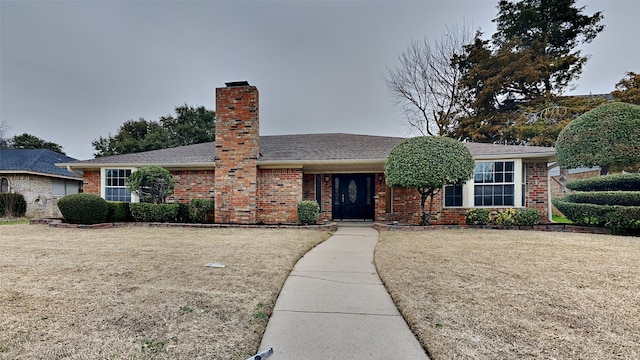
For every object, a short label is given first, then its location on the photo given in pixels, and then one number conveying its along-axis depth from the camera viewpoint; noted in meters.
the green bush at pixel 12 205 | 13.17
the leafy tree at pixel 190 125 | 26.56
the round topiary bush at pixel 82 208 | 9.23
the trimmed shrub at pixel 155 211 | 10.05
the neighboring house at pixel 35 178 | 14.39
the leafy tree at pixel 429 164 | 8.86
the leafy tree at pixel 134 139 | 23.95
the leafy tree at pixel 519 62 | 18.00
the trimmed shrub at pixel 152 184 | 9.77
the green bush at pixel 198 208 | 10.12
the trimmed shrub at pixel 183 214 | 10.38
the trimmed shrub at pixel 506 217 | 9.43
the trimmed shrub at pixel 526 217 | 9.21
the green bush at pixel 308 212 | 9.96
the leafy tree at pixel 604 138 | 8.10
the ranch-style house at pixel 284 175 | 10.21
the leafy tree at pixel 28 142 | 24.61
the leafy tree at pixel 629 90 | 14.09
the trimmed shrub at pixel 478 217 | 9.64
